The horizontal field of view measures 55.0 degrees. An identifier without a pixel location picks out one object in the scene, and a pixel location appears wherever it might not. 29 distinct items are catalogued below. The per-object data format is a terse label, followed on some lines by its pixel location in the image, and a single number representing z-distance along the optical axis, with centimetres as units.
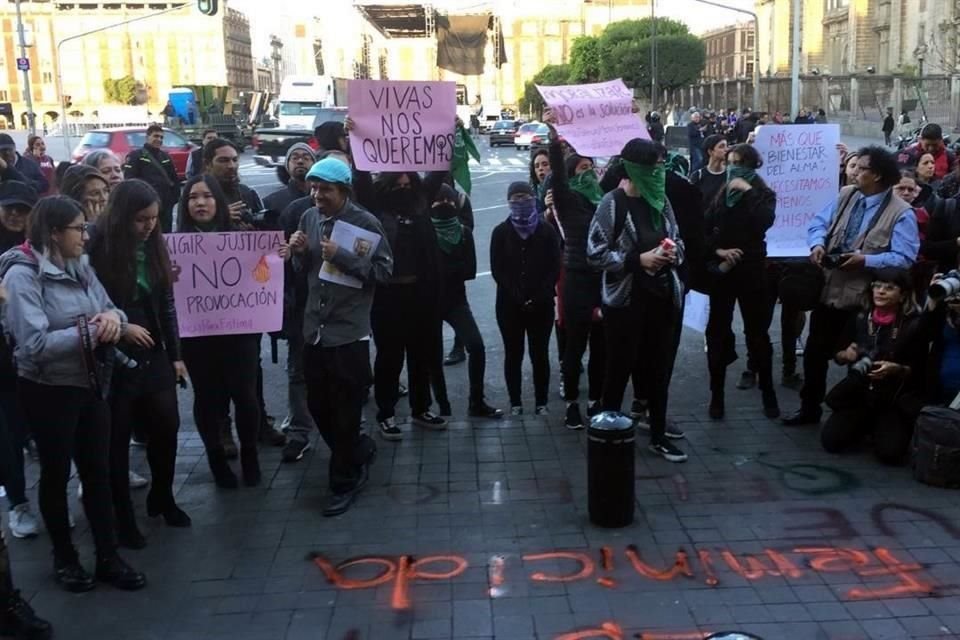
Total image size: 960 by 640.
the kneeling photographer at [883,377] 551
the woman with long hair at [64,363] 389
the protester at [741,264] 622
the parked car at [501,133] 4994
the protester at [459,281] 648
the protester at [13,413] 420
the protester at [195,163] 756
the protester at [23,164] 995
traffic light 2650
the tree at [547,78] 8238
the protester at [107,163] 614
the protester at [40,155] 1541
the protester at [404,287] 580
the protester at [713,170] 700
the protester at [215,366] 525
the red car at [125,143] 2395
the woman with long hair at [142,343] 441
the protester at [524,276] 623
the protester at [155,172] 1044
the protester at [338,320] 490
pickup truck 3275
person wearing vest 573
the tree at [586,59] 7000
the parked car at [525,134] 4341
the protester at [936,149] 855
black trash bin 472
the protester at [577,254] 626
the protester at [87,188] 506
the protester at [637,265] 530
